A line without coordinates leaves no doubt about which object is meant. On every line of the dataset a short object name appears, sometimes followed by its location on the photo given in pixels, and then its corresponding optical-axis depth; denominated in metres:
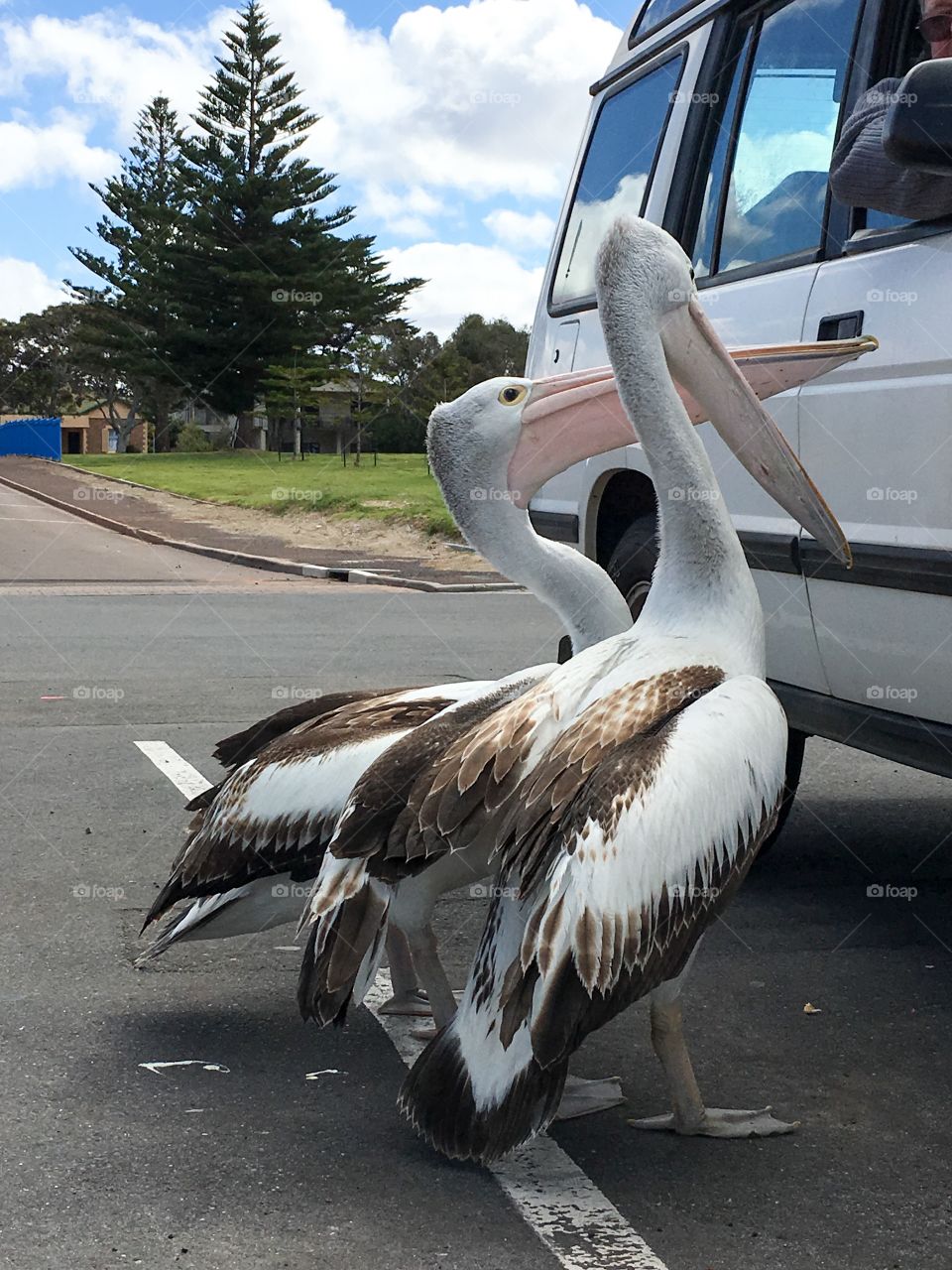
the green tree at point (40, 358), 71.94
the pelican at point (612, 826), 2.64
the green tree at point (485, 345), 47.97
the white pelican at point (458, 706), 3.05
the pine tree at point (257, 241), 47.53
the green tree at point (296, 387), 48.09
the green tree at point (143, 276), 51.84
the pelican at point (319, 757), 3.50
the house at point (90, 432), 81.00
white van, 3.61
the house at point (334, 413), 49.00
